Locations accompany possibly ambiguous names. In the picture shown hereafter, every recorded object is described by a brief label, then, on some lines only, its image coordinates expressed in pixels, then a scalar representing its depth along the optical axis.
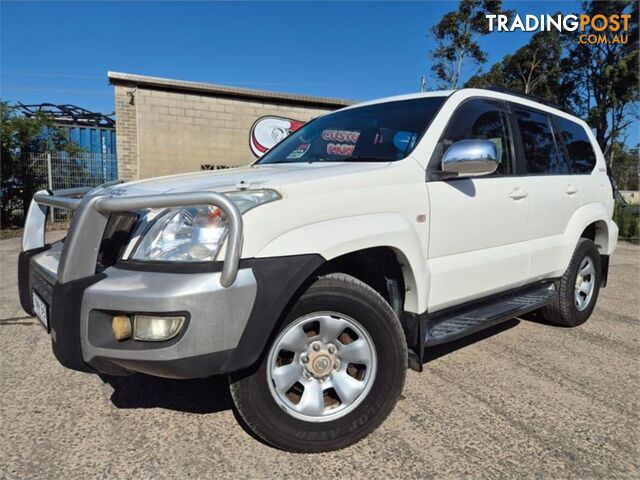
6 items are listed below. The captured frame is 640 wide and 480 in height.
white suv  1.85
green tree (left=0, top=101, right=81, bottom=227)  11.64
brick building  11.54
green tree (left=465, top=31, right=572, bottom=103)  21.48
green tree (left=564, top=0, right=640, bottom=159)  22.03
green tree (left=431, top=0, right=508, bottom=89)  18.34
